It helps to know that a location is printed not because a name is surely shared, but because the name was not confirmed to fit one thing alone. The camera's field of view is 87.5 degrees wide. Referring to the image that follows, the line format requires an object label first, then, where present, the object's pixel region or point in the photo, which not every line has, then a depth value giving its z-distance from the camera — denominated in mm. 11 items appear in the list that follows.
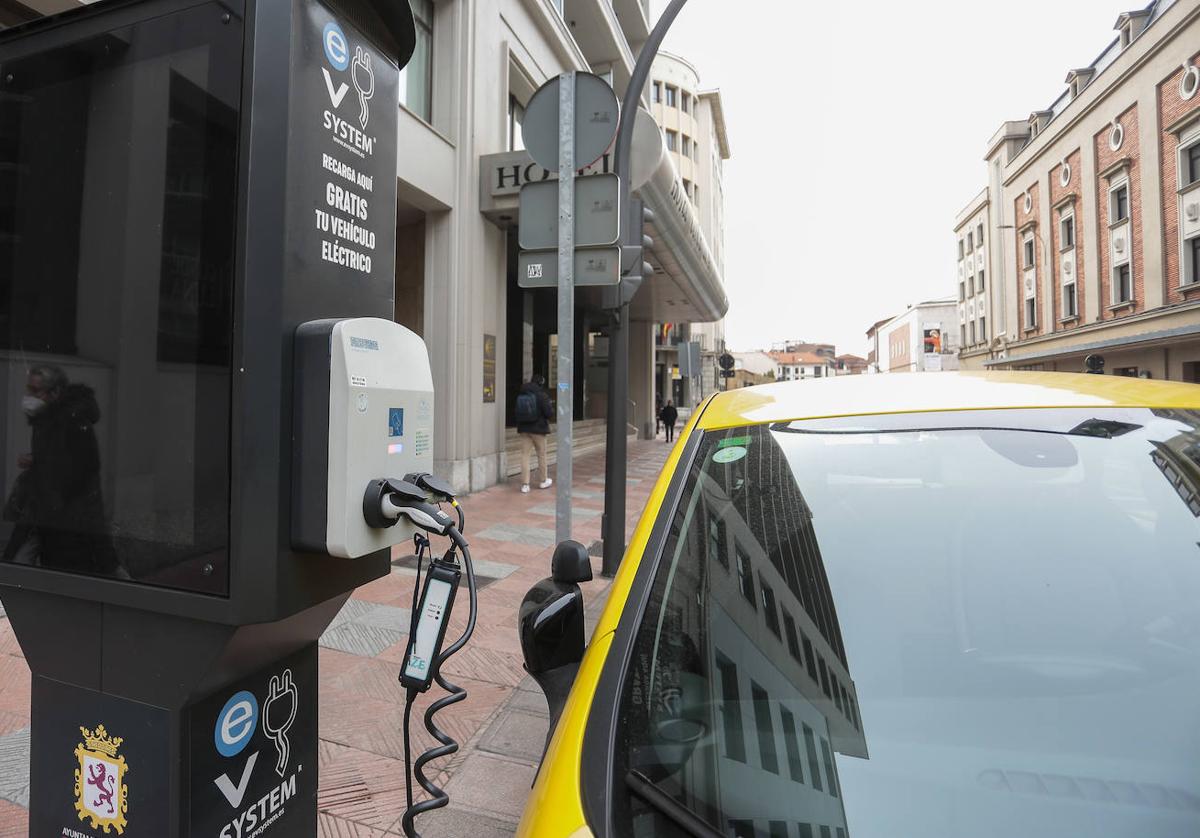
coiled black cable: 1355
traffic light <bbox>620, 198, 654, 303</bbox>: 5125
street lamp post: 5246
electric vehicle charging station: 1266
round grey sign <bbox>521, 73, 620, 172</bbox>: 3857
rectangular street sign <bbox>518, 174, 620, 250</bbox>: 3912
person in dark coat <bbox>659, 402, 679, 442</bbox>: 21297
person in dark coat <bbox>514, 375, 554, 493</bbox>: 9141
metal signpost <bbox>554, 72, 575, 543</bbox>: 3842
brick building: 23594
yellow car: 977
